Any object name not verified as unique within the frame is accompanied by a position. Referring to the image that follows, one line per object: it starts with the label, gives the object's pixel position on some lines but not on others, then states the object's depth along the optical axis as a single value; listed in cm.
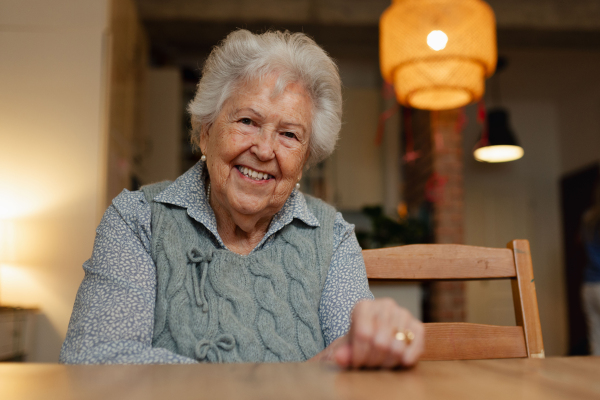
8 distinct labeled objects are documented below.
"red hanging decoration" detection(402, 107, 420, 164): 439
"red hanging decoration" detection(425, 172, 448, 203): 371
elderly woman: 92
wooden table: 44
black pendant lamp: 430
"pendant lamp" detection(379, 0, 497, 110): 207
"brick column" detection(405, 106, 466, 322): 361
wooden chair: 95
